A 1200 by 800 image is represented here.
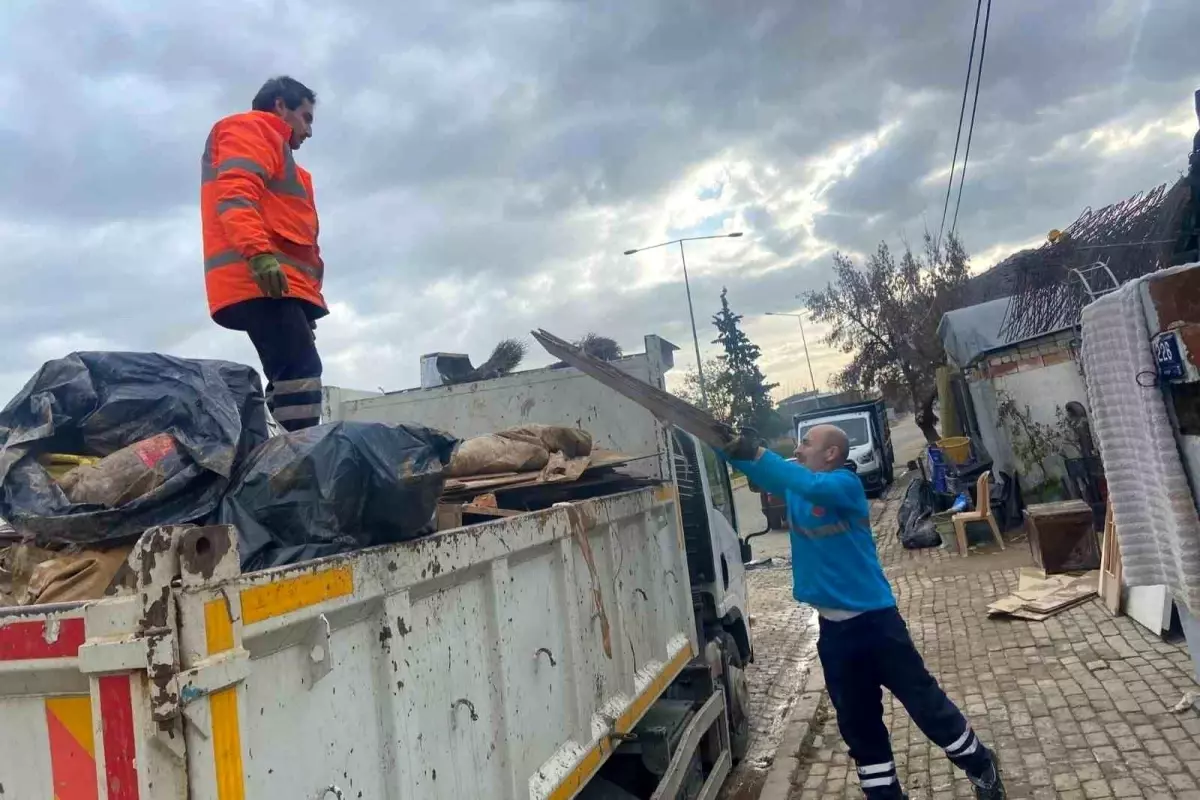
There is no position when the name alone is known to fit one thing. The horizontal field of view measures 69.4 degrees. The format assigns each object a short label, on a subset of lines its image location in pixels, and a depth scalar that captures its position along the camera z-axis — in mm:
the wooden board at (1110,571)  6996
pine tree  49156
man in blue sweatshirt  3939
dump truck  1483
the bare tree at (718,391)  47941
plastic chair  11141
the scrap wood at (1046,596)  7559
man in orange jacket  3473
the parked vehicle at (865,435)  20656
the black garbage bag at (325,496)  2125
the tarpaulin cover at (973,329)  14570
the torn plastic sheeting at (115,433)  2016
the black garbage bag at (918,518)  12055
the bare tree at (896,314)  23422
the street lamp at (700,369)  27938
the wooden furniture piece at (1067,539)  8617
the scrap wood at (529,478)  3420
